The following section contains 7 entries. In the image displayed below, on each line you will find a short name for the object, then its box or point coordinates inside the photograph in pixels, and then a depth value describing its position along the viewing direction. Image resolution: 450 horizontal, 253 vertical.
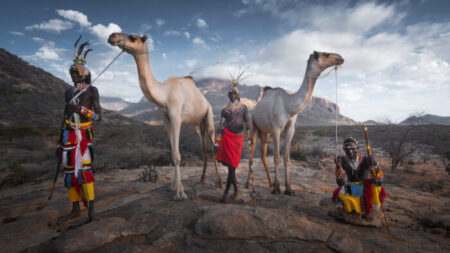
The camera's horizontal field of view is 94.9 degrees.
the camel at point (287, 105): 5.10
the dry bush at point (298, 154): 13.70
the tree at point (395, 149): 10.87
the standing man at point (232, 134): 4.46
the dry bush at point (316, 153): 15.84
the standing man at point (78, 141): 3.36
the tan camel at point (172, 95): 4.07
